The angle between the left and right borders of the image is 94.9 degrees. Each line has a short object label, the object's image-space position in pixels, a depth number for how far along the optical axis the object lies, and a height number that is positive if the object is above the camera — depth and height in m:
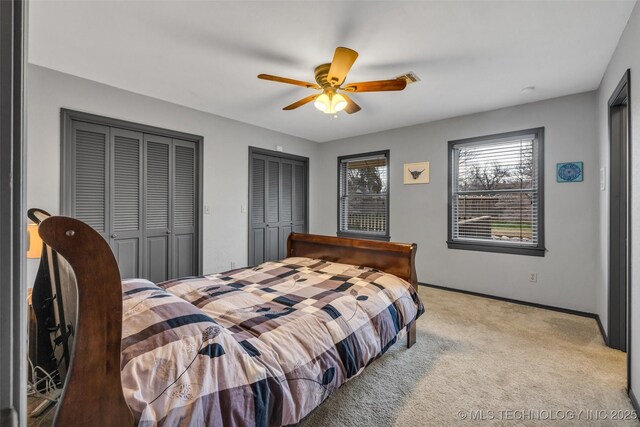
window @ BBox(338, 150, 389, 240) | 4.96 +0.32
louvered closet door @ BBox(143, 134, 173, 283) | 3.46 +0.07
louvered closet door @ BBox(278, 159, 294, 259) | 5.09 +0.19
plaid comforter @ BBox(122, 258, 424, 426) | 1.05 -0.60
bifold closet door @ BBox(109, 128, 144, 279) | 3.20 +0.15
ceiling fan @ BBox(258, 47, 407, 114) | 2.09 +1.08
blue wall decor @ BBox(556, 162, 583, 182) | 3.23 +0.47
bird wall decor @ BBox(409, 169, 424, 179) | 4.45 +0.61
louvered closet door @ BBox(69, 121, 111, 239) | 2.91 +0.40
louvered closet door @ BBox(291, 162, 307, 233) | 5.37 +0.28
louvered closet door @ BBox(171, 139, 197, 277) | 3.70 +0.05
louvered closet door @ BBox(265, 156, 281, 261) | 4.84 +0.04
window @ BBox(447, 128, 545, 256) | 3.57 +0.26
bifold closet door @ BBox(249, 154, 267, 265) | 4.55 +0.06
